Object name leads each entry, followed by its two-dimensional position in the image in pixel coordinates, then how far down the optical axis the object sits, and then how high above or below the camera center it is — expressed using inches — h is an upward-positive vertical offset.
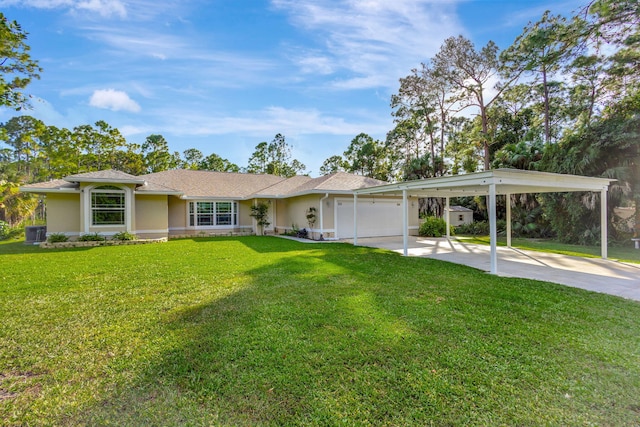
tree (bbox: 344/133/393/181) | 1226.4 +249.1
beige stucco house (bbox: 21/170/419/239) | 543.8 +23.9
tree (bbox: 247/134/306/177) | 1562.5 +319.1
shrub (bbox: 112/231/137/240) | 543.8 -32.6
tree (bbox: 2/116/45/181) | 1391.5 +438.1
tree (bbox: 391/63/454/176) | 948.6 +374.8
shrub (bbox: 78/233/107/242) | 522.7 -34.2
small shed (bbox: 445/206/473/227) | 1071.6 -6.2
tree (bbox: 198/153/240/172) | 1611.7 +301.3
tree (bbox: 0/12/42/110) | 326.6 +204.8
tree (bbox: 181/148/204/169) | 1749.5 +379.2
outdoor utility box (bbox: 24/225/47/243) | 584.7 -26.9
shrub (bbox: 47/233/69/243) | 506.0 -32.8
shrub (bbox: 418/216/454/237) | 658.8 -30.6
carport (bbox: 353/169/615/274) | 287.1 +36.0
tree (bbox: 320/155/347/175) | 1518.2 +279.8
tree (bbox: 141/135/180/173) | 1342.3 +304.7
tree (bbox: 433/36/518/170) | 797.2 +416.8
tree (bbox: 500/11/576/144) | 530.0 +336.0
